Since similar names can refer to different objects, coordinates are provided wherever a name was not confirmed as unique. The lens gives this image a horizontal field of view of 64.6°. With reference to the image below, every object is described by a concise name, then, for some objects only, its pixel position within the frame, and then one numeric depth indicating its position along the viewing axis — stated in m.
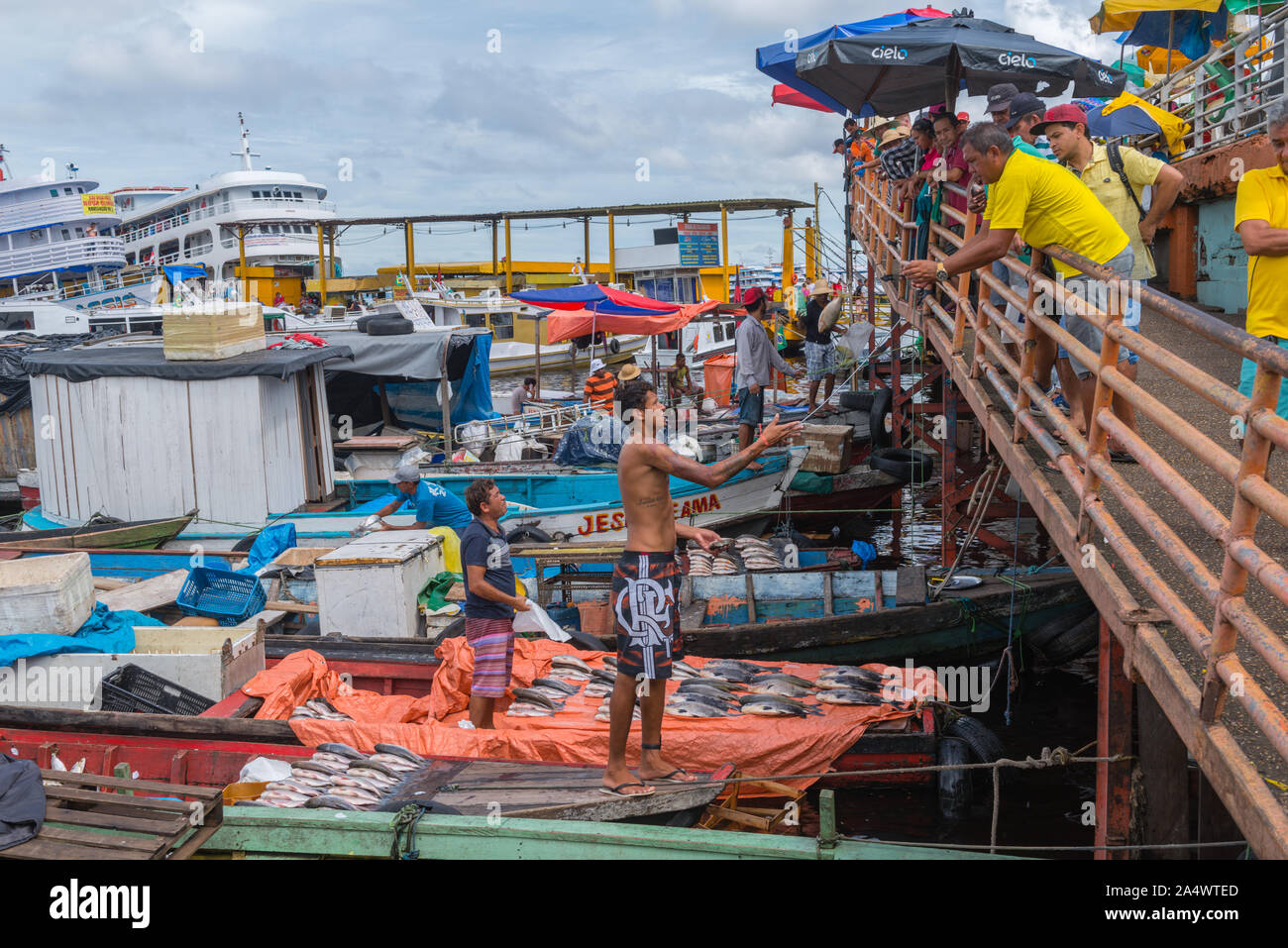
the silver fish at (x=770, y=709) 7.37
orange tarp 7.02
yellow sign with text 50.78
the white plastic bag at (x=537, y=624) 8.79
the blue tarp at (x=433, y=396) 19.09
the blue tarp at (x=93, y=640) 8.15
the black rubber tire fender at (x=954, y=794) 8.27
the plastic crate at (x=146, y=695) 8.02
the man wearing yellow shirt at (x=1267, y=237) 4.80
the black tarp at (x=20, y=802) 4.92
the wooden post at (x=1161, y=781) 5.24
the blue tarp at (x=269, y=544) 12.10
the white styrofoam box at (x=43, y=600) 8.58
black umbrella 10.02
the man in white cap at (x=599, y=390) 17.58
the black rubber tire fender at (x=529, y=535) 13.12
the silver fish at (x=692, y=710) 7.36
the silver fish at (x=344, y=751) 6.46
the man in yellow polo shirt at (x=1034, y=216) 5.50
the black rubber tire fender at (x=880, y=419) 15.68
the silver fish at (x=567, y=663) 8.42
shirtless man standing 5.32
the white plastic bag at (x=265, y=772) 6.36
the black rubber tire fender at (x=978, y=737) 8.03
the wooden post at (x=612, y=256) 43.59
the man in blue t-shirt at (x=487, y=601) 7.06
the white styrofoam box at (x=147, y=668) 8.09
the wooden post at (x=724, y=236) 41.92
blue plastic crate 10.44
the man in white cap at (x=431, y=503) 10.99
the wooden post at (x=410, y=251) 46.69
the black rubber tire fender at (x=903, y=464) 14.59
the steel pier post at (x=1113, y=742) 5.10
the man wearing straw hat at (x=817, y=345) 15.98
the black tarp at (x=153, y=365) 13.18
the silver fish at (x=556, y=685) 8.02
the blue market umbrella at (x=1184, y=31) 17.19
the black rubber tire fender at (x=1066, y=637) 9.81
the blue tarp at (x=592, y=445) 15.07
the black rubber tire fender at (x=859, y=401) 17.19
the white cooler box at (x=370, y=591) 9.47
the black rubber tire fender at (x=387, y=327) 18.88
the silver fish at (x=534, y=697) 7.72
